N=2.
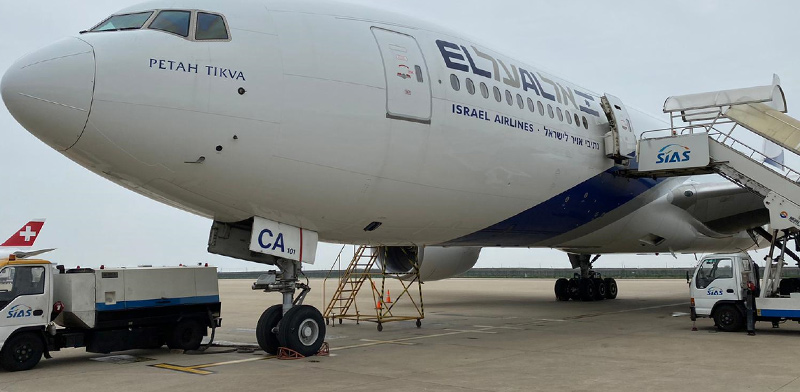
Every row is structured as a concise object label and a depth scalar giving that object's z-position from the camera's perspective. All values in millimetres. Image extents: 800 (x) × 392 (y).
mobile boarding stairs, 11398
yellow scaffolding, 12750
